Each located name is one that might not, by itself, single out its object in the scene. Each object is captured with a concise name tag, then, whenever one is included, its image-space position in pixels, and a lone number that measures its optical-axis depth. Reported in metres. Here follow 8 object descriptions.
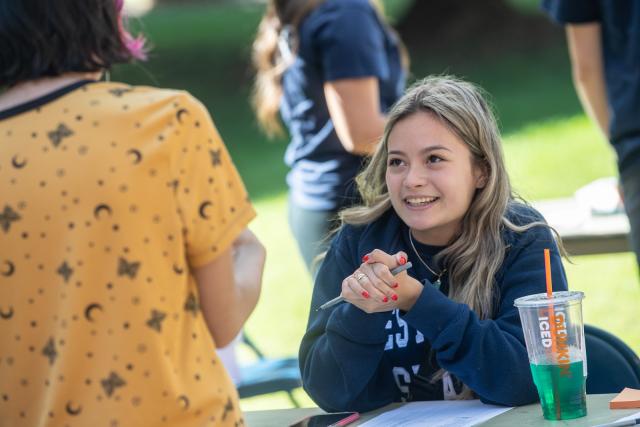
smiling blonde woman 4.80
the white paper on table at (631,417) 4.26
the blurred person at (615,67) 6.73
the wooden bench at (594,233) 9.14
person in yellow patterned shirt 3.41
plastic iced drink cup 4.36
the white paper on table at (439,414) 4.59
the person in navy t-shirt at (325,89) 7.69
